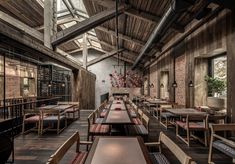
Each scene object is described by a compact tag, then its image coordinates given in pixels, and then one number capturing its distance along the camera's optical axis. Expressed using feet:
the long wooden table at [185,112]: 8.96
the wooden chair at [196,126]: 8.21
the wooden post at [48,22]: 11.47
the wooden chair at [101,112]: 11.63
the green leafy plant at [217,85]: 9.94
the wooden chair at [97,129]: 7.38
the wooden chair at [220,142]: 5.73
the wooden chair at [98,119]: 9.81
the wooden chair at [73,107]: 14.54
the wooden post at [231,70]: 7.74
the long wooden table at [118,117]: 7.04
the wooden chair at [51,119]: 10.50
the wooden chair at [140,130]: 7.05
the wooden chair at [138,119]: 9.11
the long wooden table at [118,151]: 3.27
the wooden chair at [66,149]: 3.19
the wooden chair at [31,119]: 10.36
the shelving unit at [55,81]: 20.10
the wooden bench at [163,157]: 3.08
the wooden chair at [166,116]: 11.89
